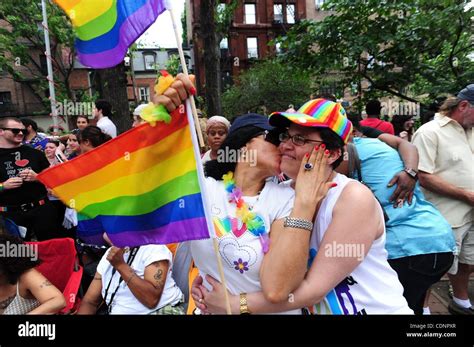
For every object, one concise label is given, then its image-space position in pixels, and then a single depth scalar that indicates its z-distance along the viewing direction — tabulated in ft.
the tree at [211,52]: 20.57
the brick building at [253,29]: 106.52
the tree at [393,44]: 20.22
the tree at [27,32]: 52.49
